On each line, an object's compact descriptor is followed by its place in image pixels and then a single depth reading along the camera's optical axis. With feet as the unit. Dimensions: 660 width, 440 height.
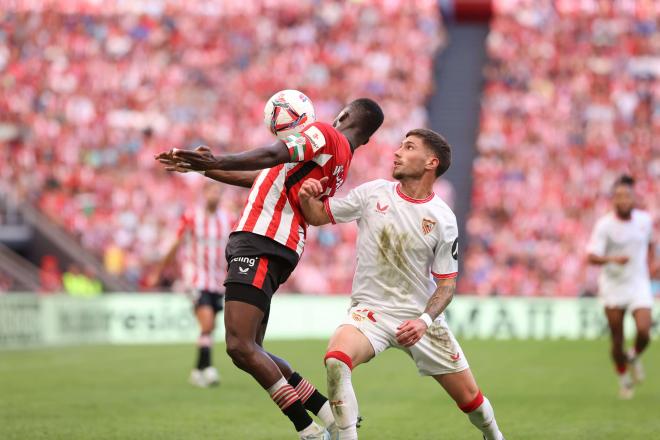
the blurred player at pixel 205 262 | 93.66
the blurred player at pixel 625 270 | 88.33
